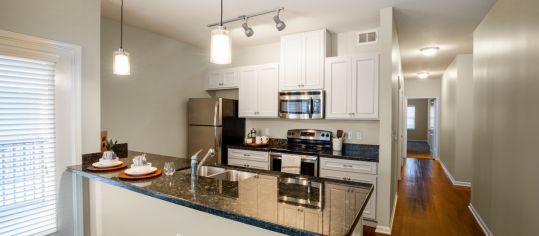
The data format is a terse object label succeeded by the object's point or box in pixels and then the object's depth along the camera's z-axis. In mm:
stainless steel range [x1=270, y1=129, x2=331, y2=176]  3463
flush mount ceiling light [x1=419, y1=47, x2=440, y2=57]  4773
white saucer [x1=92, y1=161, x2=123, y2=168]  2225
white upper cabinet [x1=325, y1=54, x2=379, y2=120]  3314
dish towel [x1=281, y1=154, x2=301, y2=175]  3502
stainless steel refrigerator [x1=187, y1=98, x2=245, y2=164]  4164
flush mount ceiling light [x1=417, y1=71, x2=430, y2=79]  7320
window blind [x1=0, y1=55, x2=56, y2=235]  1975
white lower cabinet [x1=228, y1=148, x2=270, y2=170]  3872
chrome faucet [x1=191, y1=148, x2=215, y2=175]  1979
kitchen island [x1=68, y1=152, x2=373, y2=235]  1250
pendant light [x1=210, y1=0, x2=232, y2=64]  1825
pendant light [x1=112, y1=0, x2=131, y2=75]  2383
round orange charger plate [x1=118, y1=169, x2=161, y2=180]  1950
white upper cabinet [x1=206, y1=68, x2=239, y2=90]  4535
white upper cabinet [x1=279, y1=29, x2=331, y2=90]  3680
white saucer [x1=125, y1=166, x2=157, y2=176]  1983
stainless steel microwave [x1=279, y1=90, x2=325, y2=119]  3691
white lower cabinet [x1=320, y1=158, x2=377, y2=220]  3123
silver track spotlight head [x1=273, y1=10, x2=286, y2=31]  3016
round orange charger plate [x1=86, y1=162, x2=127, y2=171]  2201
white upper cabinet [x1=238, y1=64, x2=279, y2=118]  4105
